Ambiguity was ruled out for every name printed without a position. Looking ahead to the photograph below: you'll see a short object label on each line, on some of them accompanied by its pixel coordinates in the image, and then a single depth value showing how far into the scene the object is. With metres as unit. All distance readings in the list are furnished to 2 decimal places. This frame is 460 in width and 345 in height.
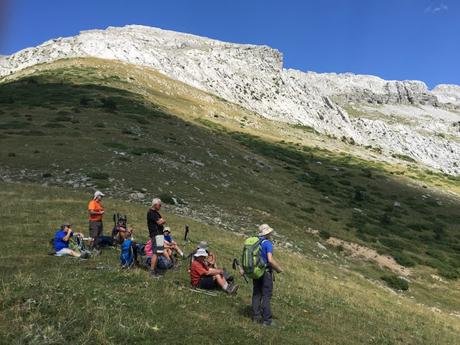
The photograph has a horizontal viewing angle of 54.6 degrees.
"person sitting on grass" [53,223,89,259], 18.20
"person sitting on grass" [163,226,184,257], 20.78
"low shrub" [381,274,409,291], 32.96
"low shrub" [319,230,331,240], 40.72
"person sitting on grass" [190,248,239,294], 16.25
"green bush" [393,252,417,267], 39.38
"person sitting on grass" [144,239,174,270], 18.06
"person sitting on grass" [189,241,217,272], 17.38
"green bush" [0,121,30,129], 52.88
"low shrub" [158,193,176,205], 37.31
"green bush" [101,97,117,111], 69.31
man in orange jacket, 20.62
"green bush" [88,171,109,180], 39.00
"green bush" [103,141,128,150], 49.69
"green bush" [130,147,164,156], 48.97
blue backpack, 17.36
